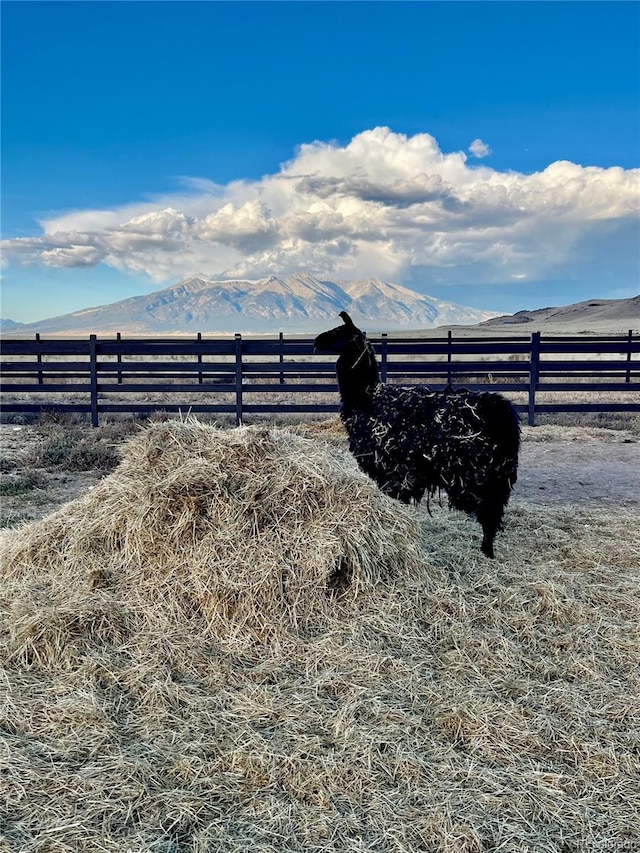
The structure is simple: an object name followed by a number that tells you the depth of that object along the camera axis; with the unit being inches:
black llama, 197.2
